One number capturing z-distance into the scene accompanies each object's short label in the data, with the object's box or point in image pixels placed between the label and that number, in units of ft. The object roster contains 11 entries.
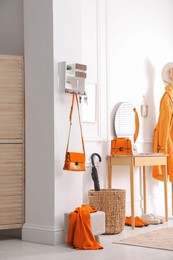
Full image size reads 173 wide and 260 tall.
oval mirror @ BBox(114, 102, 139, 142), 19.17
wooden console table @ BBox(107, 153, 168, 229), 17.49
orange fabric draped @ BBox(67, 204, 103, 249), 13.82
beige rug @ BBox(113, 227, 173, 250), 14.02
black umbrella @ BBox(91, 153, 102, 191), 16.61
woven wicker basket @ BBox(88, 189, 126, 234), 16.22
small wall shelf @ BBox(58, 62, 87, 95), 14.85
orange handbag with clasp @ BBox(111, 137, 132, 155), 17.74
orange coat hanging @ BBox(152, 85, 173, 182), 19.93
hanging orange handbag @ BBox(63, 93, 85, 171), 14.46
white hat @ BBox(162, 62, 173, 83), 20.43
